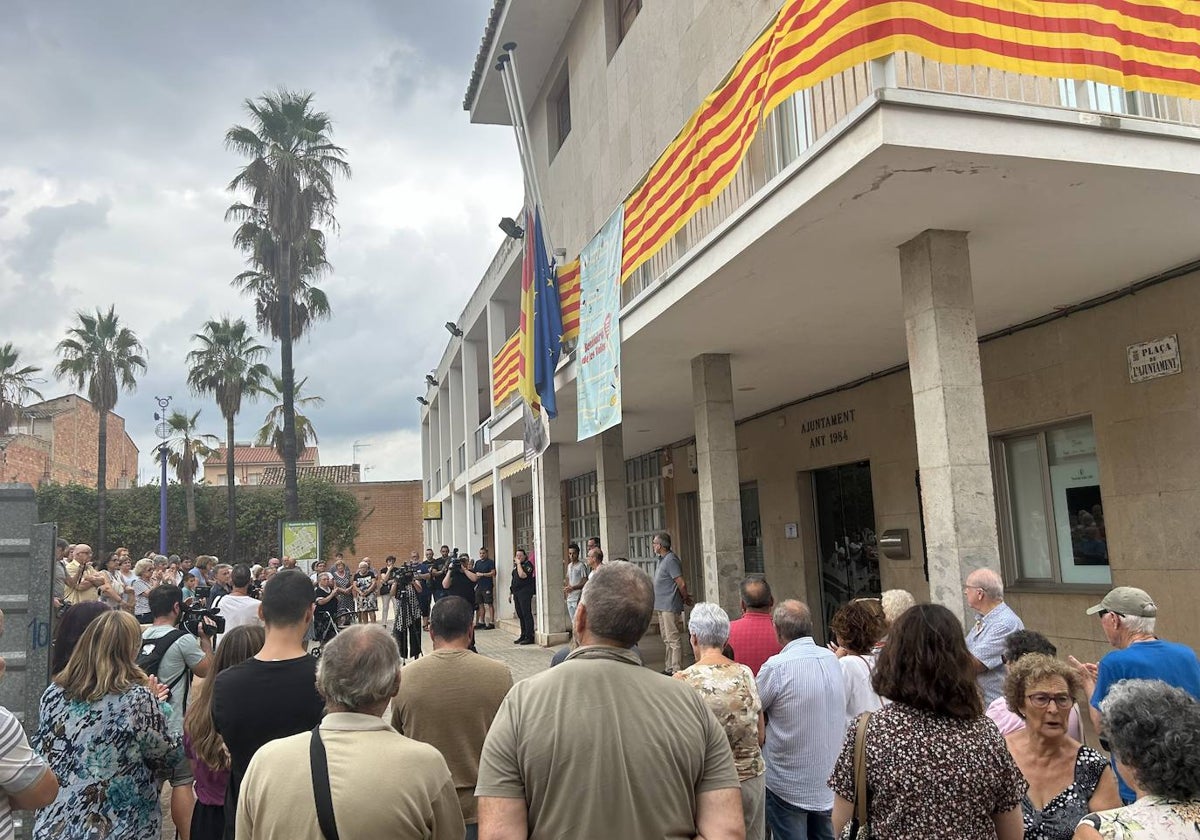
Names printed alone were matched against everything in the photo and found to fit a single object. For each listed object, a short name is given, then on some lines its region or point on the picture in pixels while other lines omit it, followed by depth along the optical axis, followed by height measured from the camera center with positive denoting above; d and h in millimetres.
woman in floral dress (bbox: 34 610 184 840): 3545 -811
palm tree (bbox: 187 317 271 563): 37969 +7733
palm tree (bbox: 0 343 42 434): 40281 +7909
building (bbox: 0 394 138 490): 41000 +5591
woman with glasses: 2799 -889
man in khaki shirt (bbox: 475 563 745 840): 2229 -627
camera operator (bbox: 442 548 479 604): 14301 -857
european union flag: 11711 +2645
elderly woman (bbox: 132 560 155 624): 10477 -521
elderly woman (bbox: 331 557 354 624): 16891 -1166
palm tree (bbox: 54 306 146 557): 38000 +8382
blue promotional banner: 9297 +2148
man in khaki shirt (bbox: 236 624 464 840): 2236 -653
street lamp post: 31062 +3063
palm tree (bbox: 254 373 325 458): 41906 +5388
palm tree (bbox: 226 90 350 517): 23781 +10004
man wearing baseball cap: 3723 -721
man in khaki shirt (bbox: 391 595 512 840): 3479 -730
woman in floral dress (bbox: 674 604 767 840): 3805 -826
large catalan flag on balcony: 5074 +2899
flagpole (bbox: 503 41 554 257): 13461 +6583
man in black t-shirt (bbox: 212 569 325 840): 3244 -590
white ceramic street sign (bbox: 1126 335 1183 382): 7043 +1120
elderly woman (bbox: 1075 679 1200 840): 2178 -724
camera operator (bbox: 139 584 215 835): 4000 -675
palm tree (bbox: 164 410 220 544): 42219 +4550
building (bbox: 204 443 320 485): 65000 +5800
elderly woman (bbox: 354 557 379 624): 18703 -1291
